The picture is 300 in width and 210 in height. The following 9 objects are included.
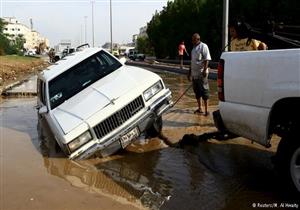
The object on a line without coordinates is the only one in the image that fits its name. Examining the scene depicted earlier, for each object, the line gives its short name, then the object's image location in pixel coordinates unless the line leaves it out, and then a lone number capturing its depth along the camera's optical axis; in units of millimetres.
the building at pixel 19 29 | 112045
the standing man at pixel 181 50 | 19333
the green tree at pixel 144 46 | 55362
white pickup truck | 3119
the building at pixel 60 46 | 58685
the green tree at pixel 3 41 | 42737
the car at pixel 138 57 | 42501
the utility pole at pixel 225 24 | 9244
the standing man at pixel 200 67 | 6452
